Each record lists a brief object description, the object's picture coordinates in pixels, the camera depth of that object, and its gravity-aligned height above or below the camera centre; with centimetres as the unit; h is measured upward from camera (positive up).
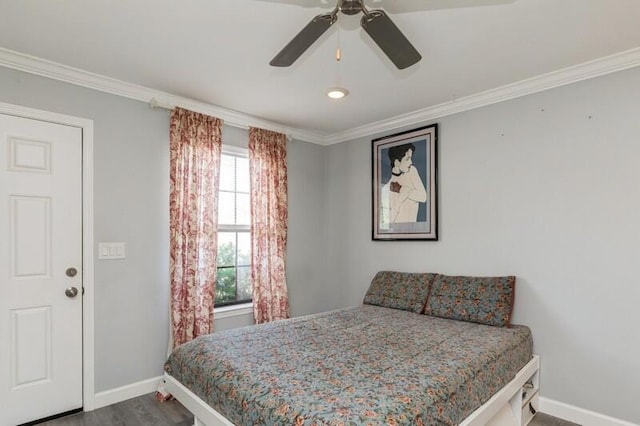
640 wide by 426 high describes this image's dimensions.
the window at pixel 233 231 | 360 -18
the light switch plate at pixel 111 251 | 279 -29
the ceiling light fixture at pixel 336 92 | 214 +74
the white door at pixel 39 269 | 242 -39
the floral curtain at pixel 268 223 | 368 -10
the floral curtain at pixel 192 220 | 309 -6
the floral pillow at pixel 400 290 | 325 -73
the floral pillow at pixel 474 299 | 277 -70
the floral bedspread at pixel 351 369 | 152 -83
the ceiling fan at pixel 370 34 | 161 +86
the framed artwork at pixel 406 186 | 346 +29
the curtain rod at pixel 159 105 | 303 +94
